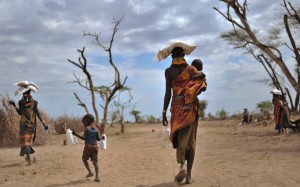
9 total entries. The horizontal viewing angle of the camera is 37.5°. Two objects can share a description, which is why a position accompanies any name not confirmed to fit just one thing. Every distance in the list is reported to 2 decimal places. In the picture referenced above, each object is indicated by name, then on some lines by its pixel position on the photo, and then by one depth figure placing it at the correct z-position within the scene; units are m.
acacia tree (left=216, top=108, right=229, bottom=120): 32.44
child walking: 7.05
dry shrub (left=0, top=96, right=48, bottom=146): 14.88
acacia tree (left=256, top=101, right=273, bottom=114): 31.08
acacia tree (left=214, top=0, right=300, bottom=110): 13.71
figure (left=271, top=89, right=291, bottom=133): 14.44
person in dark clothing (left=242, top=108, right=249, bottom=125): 23.96
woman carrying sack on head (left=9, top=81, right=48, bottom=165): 9.40
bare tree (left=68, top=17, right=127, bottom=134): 16.89
